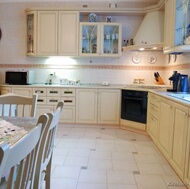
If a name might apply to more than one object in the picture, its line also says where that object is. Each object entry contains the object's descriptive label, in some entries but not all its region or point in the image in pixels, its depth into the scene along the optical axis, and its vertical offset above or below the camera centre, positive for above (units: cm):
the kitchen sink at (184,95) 267 -19
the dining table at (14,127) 126 -33
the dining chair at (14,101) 202 -22
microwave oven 478 +1
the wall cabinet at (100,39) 473 +88
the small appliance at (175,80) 359 +2
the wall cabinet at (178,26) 317 +84
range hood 437 +99
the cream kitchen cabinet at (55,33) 472 +99
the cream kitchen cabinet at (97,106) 457 -55
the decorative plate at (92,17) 481 +137
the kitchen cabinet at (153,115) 340 -57
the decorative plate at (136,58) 499 +50
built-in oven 410 -49
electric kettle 338 -4
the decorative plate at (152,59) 495 +49
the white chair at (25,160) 66 -26
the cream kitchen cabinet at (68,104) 461 -53
